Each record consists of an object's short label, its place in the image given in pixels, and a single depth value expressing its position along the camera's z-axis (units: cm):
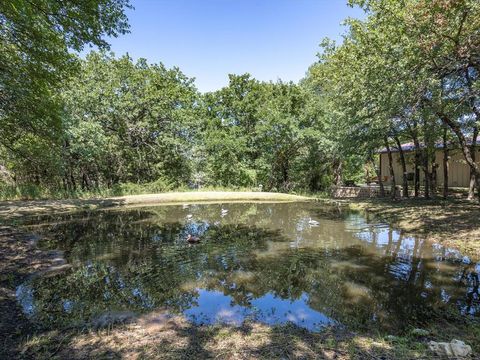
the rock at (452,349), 351
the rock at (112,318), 475
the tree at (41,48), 846
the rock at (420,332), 435
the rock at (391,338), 411
